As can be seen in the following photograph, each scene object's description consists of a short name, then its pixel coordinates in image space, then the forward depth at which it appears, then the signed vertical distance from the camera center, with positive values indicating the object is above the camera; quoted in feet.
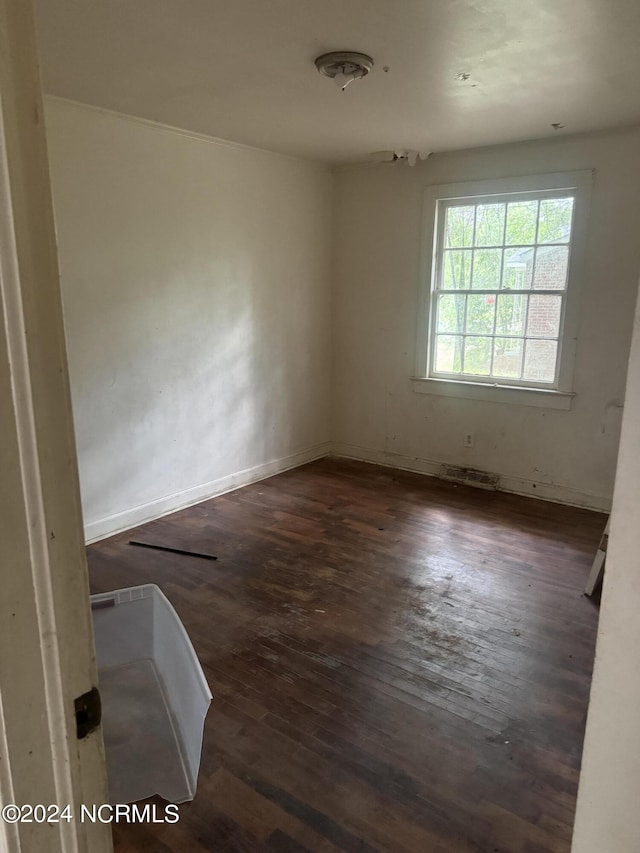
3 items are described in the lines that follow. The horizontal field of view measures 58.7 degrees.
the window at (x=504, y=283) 13.08 +0.61
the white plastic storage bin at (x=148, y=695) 6.17 -4.90
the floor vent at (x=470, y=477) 14.82 -4.41
